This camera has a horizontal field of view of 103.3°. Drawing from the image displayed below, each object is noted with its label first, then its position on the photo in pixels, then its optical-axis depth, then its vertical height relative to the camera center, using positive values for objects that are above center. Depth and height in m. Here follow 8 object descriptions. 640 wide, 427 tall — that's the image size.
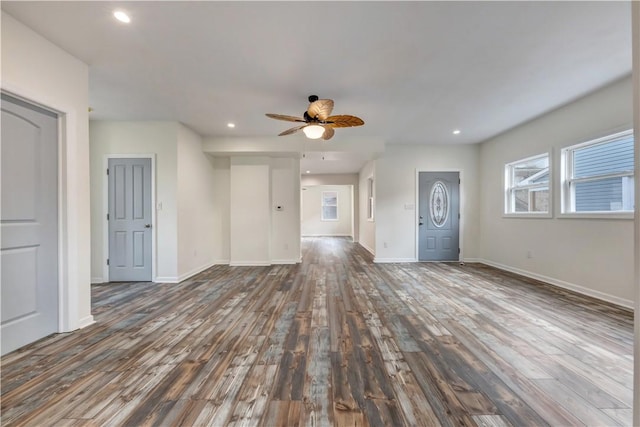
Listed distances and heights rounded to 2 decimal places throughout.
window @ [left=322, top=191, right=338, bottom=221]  12.62 +0.37
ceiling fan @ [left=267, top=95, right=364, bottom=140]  2.98 +1.19
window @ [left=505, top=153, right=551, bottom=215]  4.36 +0.49
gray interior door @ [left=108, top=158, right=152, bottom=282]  4.30 -0.01
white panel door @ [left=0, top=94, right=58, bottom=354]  2.12 -0.10
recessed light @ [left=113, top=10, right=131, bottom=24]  2.01 +1.59
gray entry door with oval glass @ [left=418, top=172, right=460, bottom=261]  5.96 -0.18
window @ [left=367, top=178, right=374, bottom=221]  7.90 +0.44
